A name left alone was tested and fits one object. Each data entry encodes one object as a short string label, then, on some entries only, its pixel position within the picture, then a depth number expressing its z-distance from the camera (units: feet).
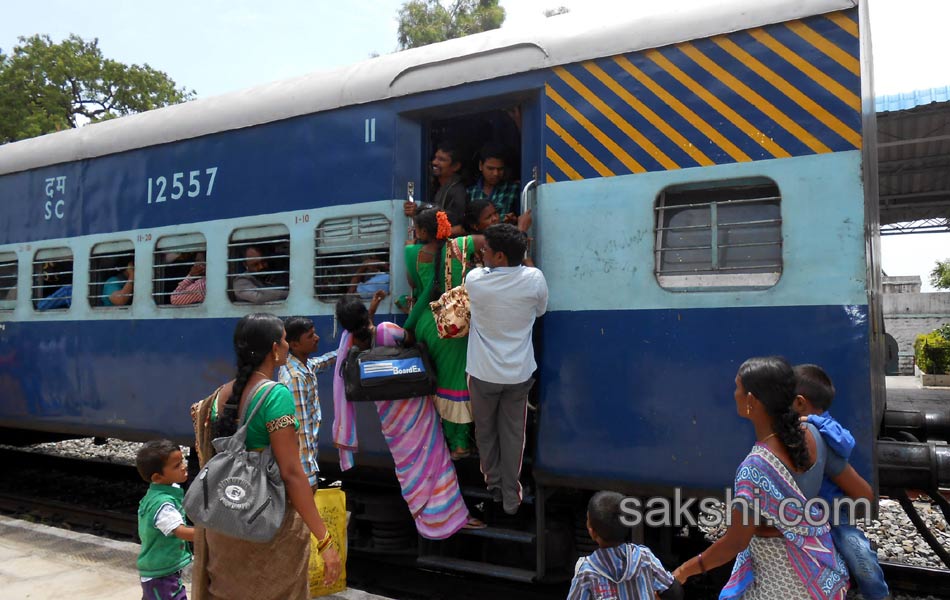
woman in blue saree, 7.53
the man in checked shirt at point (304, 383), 10.80
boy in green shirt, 10.27
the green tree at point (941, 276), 122.72
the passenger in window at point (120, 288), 19.27
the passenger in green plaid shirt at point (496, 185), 14.65
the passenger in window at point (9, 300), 22.21
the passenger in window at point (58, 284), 20.85
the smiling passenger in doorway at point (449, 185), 14.71
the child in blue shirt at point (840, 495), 8.23
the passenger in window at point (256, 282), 16.47
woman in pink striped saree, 13.50
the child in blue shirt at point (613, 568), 7.97
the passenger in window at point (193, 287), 17.62
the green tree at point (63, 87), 69.82
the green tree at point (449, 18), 75.97
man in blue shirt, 11.94
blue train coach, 10.76
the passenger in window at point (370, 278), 14.61
